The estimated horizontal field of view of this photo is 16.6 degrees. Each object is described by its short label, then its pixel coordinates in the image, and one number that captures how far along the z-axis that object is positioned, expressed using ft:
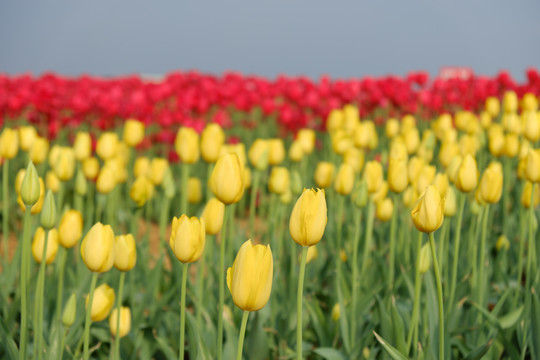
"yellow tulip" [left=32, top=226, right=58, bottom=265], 6.44
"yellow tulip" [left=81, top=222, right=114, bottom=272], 5.98
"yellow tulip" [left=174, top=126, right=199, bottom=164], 7.18
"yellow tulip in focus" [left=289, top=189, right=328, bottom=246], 5.60
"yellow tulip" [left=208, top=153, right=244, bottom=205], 5.91
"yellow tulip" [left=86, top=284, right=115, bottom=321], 6.26
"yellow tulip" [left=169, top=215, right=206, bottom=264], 5.85
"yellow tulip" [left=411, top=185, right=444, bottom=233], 5.87
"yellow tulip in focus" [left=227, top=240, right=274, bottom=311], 5.46
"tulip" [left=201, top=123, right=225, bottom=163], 6.93
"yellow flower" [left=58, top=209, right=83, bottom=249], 6.33
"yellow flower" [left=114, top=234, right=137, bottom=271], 6.19
